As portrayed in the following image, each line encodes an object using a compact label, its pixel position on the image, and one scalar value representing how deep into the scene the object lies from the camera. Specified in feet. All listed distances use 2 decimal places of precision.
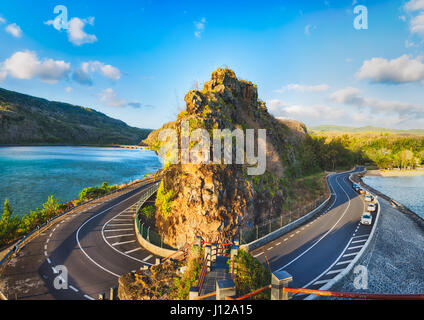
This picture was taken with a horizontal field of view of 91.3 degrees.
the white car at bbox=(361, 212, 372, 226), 84.23
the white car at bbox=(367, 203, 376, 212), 103.43
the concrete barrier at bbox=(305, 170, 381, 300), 40.87
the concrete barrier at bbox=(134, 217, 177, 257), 68.97
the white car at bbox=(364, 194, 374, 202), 123.14
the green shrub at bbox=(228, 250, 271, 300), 27.86
